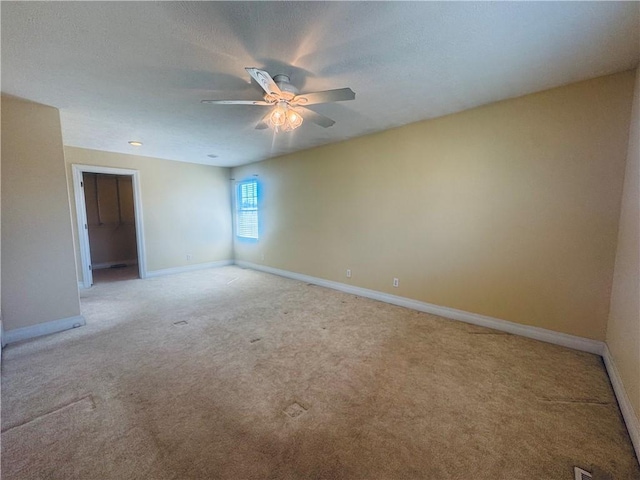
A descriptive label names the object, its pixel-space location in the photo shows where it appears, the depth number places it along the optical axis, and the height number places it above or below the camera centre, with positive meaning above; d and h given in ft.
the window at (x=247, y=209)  19.19 +0.16
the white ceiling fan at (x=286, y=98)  6.04 +2.86
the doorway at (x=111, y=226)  20.26 -1.27
